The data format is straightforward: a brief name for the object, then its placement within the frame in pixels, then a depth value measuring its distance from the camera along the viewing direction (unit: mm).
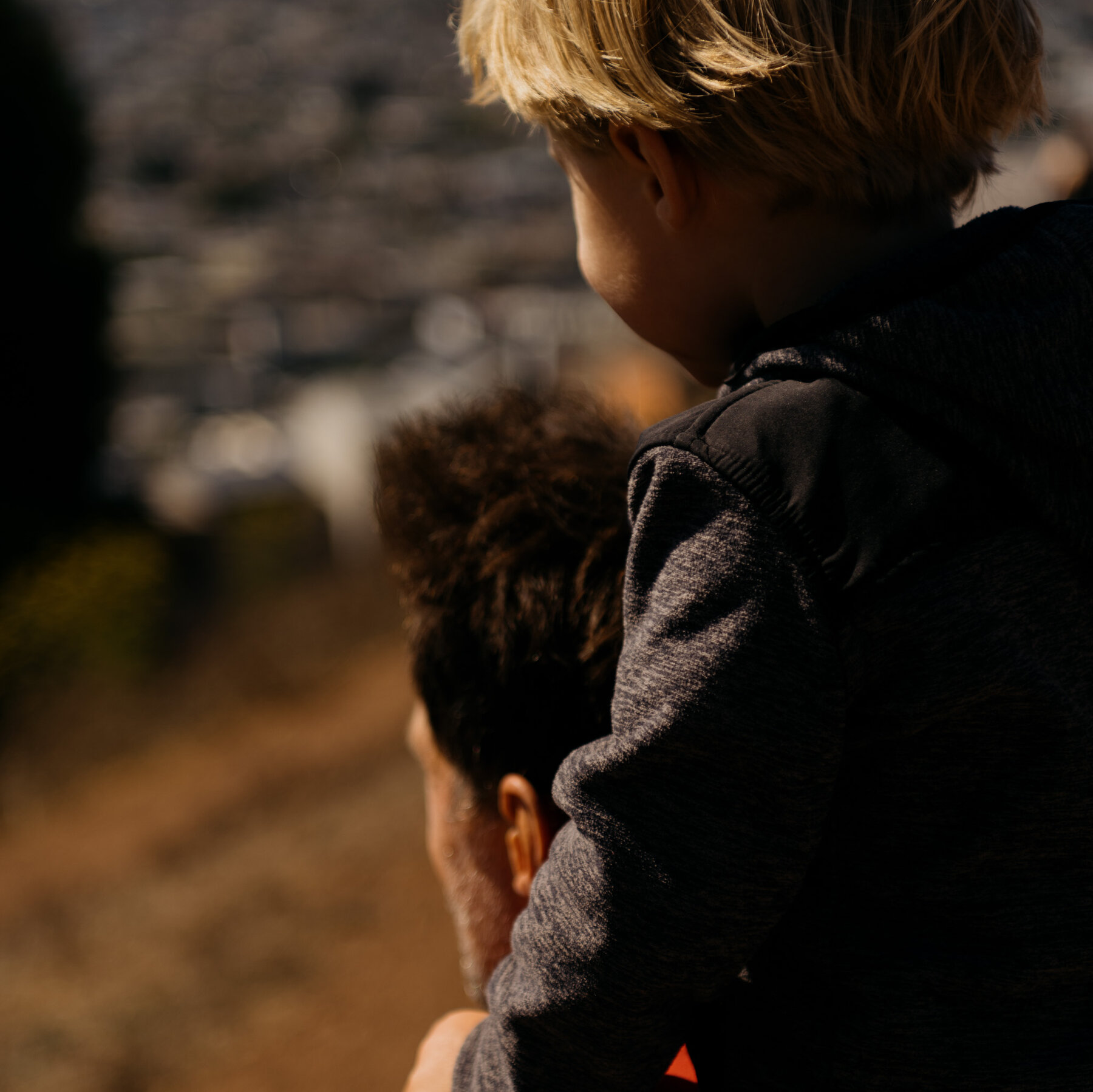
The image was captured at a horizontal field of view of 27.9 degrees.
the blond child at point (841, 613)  824
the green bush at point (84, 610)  7457
